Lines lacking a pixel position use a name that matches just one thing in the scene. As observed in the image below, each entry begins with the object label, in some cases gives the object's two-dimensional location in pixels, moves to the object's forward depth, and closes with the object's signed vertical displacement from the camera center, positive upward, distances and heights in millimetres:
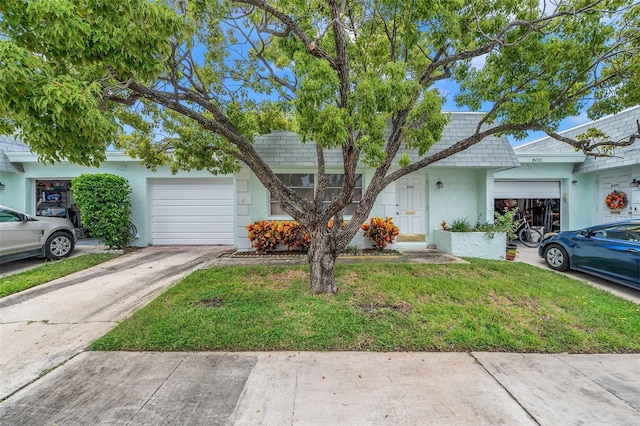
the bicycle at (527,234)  9843 -725
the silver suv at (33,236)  6605 -542
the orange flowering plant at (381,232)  7883 -503
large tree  2412 +1895
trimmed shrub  7887 +310
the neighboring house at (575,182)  8734 +1151
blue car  5152 -802
